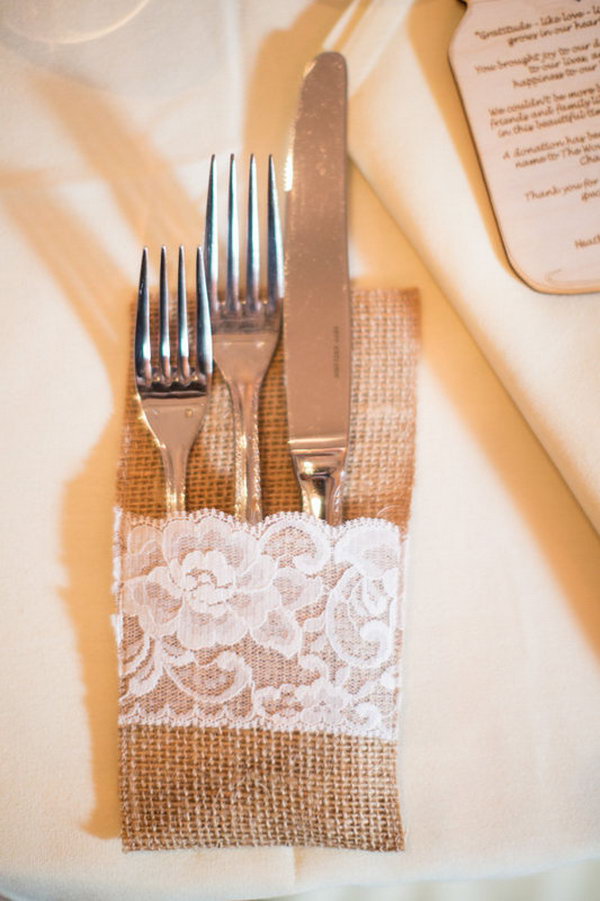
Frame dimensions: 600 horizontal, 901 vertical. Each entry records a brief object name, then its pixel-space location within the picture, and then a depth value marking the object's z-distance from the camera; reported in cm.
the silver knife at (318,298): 50
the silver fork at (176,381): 52
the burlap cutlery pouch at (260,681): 46
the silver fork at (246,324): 52
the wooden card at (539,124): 54
